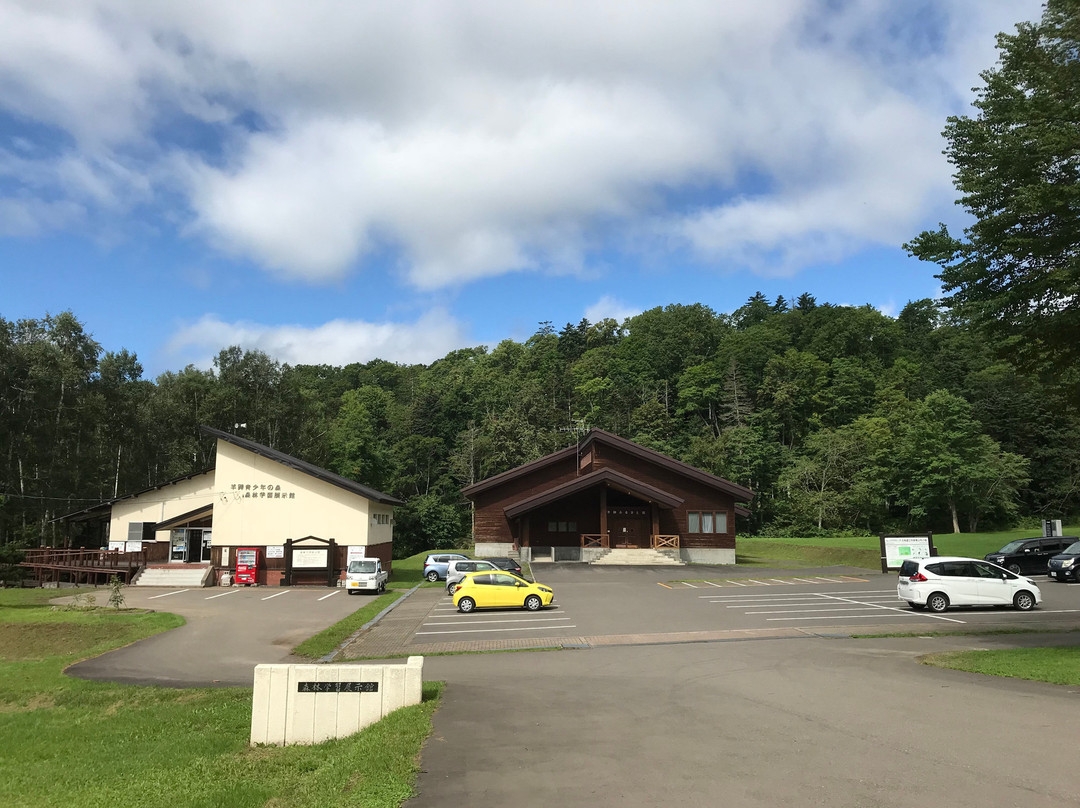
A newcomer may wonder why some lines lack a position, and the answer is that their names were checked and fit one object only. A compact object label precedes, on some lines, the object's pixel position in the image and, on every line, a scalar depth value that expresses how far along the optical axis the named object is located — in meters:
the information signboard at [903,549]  32.09
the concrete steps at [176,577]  35.19
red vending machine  35.19
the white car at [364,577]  31.39
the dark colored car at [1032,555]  30.98
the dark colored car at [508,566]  31.52
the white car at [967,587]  21.62
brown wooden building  45.72
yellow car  23.78
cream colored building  35.78
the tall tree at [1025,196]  13.75
